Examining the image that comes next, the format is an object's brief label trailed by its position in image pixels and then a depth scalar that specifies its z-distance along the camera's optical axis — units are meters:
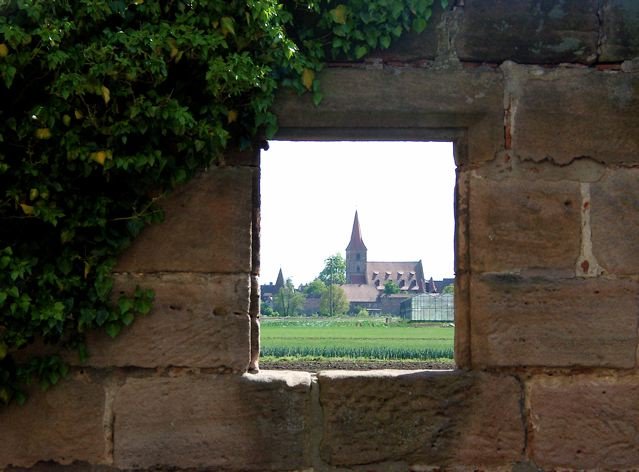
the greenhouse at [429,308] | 54.68
